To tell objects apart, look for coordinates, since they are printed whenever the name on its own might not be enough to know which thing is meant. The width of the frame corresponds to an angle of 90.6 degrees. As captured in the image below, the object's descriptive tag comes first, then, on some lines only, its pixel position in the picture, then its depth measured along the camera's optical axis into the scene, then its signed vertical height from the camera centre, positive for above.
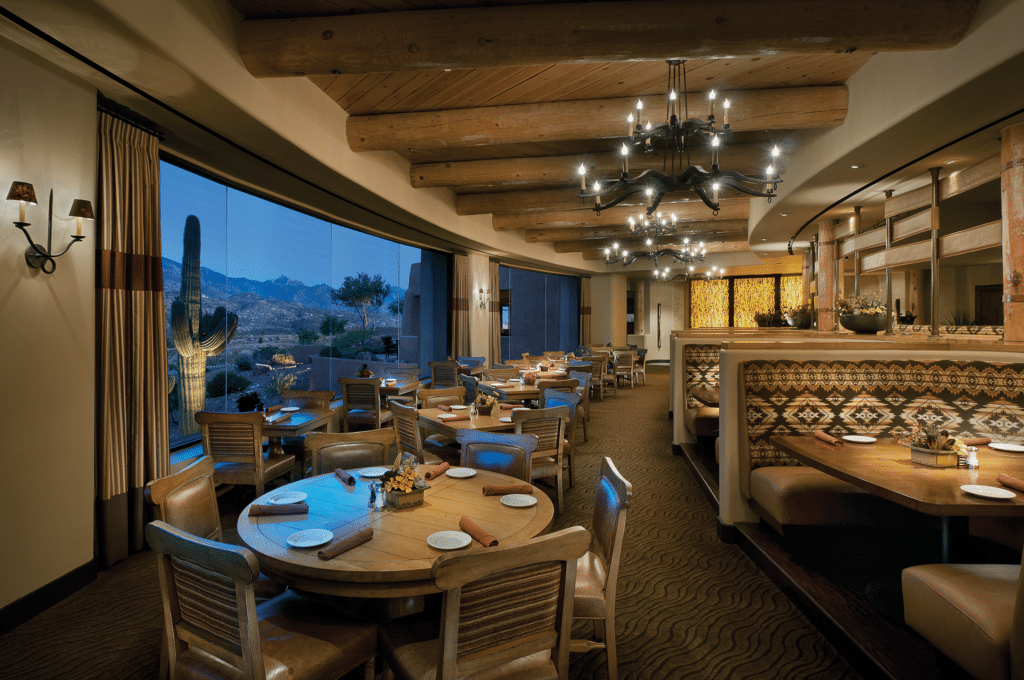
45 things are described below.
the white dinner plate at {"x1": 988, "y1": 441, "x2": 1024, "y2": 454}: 2.72 -0.60
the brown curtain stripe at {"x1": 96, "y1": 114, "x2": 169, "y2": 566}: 3.34 +0.03
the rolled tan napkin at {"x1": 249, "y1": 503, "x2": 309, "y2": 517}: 2.13 -0.71
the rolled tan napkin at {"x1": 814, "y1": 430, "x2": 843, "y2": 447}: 2.92 -0.59
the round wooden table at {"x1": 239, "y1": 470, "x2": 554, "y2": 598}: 1.65 -0.73
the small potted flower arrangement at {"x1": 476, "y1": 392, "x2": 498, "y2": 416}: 4.42 -0.56
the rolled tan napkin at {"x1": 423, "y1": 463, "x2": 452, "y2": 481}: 2.62 -0.69
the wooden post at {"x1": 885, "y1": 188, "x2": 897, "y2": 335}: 6.20 +0.76
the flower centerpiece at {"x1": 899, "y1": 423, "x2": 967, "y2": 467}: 2.45 -0.55
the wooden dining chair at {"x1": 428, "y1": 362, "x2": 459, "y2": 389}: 7.83 -0.51
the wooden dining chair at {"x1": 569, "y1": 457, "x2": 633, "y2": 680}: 1.98 -0.97
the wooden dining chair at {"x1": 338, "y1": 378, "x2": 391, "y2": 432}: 6.00 -0.75
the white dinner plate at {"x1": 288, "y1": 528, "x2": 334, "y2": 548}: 1.80 -0.72
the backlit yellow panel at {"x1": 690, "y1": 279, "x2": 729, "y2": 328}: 17.39 +1.25
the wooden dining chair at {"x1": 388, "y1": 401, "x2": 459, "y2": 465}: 3.81 -0.73
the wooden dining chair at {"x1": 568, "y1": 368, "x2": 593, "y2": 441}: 6.24 -0.65
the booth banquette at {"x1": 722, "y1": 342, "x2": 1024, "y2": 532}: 3.16 -0.43
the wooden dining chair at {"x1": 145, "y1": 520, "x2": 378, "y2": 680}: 1.45 -0.92
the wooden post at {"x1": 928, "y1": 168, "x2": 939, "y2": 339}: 5.23 +0.83
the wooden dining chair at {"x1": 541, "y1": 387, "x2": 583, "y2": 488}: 4.66 -0.64
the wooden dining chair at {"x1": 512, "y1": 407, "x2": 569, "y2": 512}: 3.95 -0.76
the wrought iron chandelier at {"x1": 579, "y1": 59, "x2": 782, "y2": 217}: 3.79 +1.36
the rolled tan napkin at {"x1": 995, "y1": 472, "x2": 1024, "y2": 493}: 2.13 -0.62
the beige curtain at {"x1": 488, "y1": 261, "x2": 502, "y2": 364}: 11.38 +0.53
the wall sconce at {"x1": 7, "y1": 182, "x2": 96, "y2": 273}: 2.69 +0.67
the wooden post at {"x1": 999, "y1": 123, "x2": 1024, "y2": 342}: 3.83 +0.86
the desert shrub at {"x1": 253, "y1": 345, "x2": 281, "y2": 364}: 5.94 -0.14
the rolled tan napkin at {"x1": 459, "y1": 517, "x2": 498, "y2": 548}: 1.81 -0.71
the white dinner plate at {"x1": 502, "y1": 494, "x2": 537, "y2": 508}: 2.22 -0.71
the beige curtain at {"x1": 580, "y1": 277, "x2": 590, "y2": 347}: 16.59 +0.89
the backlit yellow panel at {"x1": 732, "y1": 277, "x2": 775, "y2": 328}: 16.75 +1.35
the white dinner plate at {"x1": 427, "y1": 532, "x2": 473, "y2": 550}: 1.80 -0.73
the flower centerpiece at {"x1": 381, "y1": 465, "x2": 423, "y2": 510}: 2.19 -0.64
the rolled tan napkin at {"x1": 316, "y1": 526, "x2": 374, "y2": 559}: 1.71 -0.71
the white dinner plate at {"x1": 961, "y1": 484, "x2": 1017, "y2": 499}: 2.04 -0.63
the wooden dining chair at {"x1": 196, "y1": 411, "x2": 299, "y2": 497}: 3.85 -0.80
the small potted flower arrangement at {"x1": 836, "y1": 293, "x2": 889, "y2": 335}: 5.34 +0.22
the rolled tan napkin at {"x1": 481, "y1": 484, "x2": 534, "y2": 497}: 2.37 -0.71
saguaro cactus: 4.90 +0.08
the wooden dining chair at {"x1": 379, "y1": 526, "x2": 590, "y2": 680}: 1.37 -0.80
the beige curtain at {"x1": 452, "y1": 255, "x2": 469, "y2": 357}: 9.98 +0.64
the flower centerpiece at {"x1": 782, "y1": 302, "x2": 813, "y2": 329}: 8.77 +0.36
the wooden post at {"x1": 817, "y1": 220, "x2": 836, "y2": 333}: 8.44 +1.07
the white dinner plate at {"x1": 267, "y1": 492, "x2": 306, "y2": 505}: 2.24 -0.71
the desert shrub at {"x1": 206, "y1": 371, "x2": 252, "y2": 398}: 5.26 -0.44
